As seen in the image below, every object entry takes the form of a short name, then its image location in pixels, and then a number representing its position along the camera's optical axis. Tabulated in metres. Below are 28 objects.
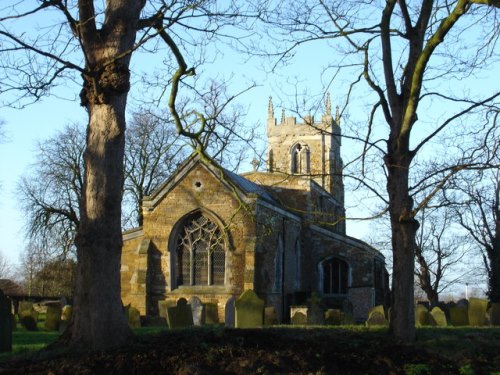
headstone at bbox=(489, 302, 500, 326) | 17.72
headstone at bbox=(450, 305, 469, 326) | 17.59
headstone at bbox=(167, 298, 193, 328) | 14.96
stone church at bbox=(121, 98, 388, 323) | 24.08
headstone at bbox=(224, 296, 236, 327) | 16.55
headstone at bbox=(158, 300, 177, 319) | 21.05
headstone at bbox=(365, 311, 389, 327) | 16.33
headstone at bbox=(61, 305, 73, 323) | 18.55
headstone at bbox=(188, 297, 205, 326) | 19.27
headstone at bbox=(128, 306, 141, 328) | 18.98
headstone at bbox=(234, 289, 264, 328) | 14.62
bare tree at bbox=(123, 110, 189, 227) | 36.72
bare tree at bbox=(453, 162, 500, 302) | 30.25
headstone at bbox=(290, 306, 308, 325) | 17.45
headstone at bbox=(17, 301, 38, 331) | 18.89
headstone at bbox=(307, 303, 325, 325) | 17.99
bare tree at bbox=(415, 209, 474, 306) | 38.84
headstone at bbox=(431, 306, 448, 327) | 17.97
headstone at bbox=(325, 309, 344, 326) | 18.02
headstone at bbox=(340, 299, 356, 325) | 17.91
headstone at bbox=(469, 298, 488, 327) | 17.36
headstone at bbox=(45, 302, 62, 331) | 18.70
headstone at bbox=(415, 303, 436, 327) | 17.55
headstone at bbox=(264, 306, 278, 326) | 17.22
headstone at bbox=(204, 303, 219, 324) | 20.14
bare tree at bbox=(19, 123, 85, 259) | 34.44
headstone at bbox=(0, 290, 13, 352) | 11.89
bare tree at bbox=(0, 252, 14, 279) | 77.32
